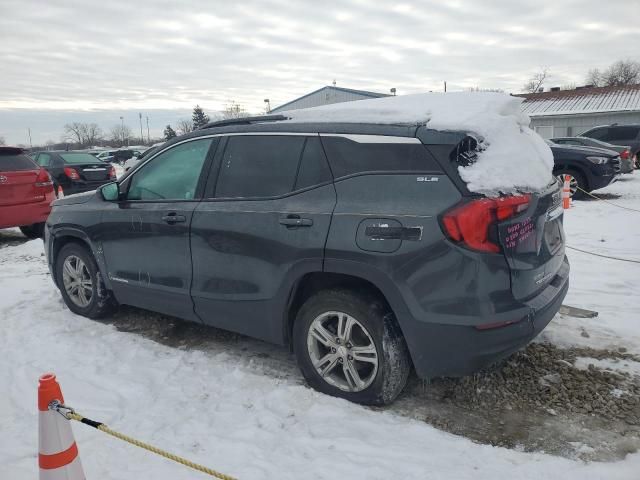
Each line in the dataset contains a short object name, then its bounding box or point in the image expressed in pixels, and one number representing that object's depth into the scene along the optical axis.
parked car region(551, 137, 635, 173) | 15.34
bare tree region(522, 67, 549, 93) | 77.56
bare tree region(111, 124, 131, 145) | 116.99
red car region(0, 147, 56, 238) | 8.05
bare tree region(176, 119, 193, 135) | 85.44
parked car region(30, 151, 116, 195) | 12.83
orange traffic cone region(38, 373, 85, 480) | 2.12
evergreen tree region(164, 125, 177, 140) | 75.04
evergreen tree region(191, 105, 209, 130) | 76.12
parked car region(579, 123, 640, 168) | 18.16
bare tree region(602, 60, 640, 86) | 67.94
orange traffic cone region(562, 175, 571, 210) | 9.65
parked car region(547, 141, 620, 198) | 11.07
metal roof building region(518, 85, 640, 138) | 29.23
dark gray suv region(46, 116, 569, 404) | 2.66
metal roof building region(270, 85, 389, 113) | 31.08
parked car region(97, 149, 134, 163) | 42.92
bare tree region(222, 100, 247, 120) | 76.94
